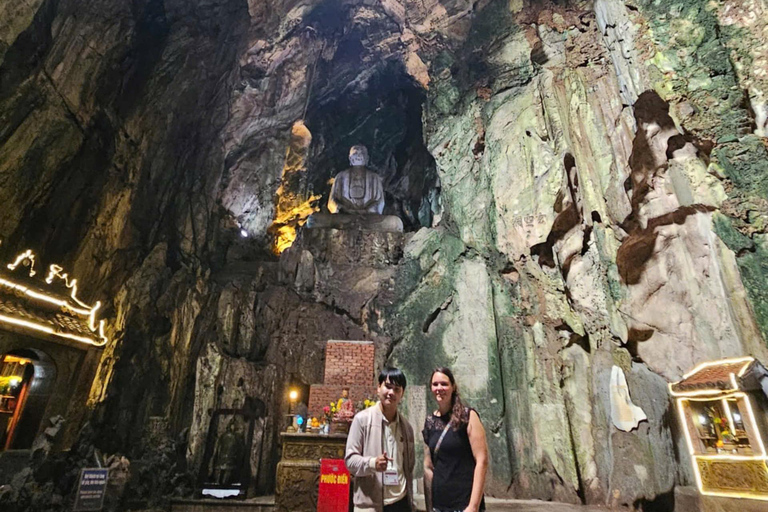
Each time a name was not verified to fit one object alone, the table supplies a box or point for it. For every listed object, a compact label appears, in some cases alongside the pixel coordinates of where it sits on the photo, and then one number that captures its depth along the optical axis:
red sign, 4.09
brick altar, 6.57
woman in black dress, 1.77
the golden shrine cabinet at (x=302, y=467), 4.72
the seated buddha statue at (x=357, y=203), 10.16
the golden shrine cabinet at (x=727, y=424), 3.63
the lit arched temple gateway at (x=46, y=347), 5.52
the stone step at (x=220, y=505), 6.09
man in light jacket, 1.81
